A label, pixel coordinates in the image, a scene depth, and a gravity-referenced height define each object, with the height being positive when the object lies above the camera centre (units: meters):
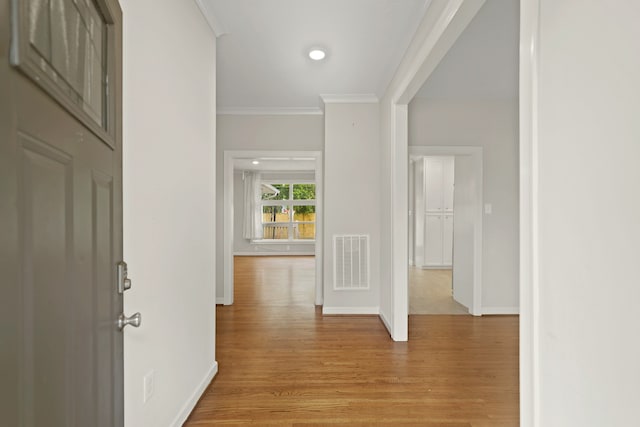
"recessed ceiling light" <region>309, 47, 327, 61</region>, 2.73 +1.32
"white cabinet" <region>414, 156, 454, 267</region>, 6.96 +0.02
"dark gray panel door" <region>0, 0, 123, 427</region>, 0.56 +0.00
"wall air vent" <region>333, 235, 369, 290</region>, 3.91 -0.58
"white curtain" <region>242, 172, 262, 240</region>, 9.24 +0.14
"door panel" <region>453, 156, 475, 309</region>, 4.04 -0.26
